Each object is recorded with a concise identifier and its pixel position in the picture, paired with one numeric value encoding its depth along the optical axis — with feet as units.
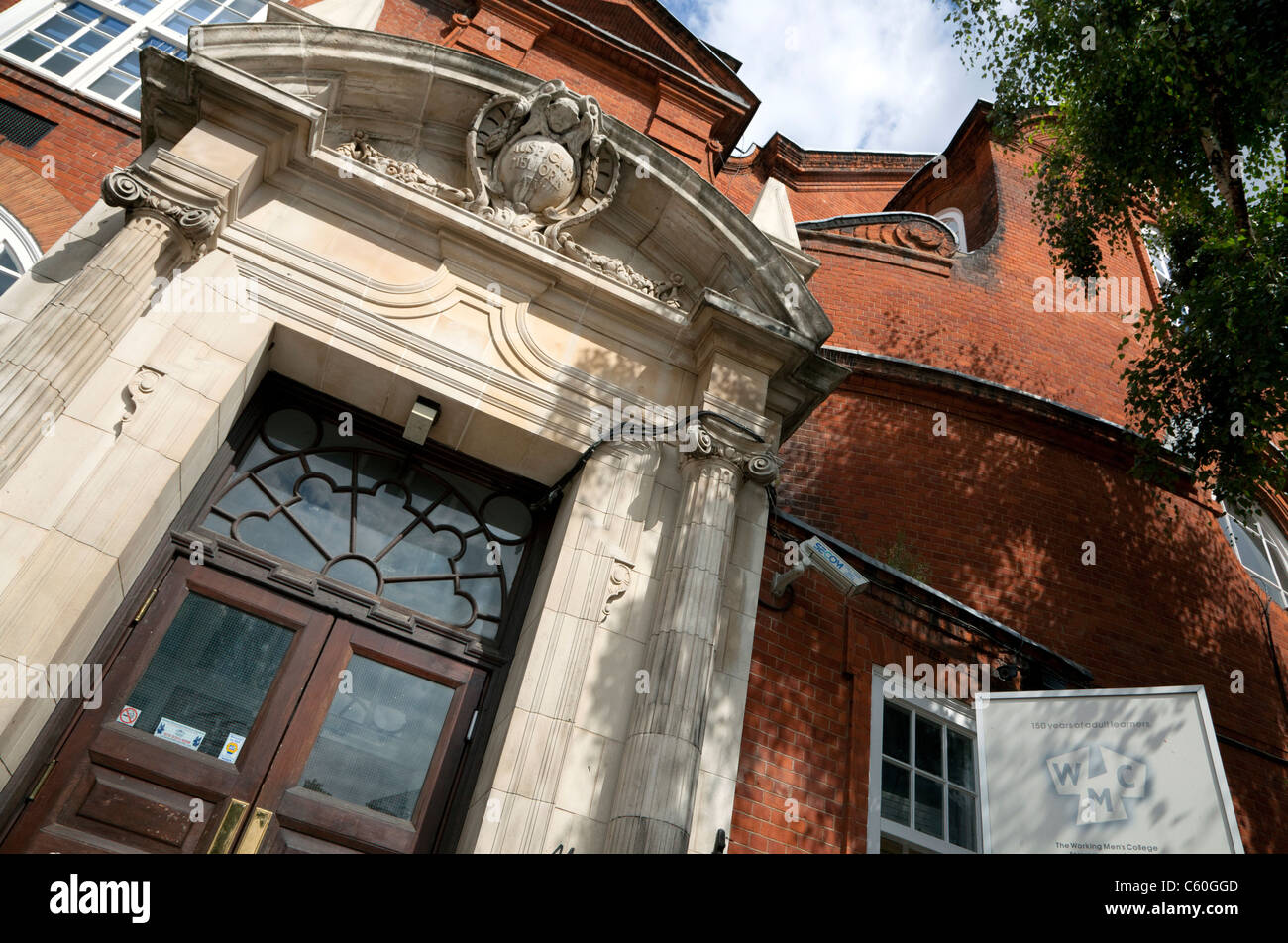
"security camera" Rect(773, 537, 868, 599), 20.43
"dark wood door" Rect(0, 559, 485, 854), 15.11
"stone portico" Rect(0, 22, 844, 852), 15.37
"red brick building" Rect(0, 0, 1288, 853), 22.13
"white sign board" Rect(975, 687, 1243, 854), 20.20
